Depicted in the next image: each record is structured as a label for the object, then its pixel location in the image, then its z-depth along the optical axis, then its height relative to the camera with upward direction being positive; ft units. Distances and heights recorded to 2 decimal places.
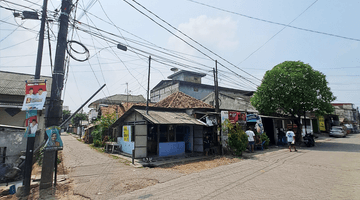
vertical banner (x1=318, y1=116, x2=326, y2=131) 114.67 -1.93
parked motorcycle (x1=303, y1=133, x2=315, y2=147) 59.21 -6.53
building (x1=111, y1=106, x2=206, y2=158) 39.14 -2.43
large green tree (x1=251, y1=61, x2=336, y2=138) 55.72 +9.77
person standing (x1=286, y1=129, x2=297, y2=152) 48.37 -4.26
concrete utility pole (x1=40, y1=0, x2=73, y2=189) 21.03 +3.82
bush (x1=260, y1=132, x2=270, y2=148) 52.78 -4.85
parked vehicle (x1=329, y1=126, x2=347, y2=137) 95.84 -5.92
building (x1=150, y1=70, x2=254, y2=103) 102.55 +21.08
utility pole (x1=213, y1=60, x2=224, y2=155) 44.65 +3.76
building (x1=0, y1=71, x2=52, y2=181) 24.08 +1.00
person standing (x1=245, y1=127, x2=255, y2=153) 46.88 -4.17
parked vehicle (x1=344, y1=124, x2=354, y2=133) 126.89 -5.03
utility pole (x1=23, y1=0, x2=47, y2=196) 19.04 -3.03
